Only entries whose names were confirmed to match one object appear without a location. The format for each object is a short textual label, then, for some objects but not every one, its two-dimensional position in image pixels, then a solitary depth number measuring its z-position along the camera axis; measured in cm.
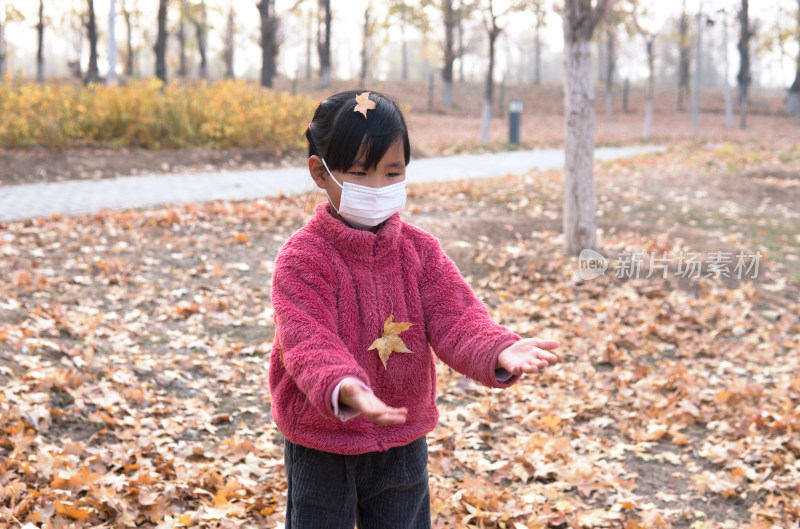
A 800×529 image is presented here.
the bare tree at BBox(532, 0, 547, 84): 1814
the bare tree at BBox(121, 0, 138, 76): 3572
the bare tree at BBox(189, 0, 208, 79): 3372
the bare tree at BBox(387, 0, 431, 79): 2759
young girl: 175
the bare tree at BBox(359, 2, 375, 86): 3866
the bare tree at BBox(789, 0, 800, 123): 3406
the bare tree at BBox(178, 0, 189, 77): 3202
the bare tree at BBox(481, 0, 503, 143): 1814
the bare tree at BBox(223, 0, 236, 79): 4269
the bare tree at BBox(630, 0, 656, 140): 2302
